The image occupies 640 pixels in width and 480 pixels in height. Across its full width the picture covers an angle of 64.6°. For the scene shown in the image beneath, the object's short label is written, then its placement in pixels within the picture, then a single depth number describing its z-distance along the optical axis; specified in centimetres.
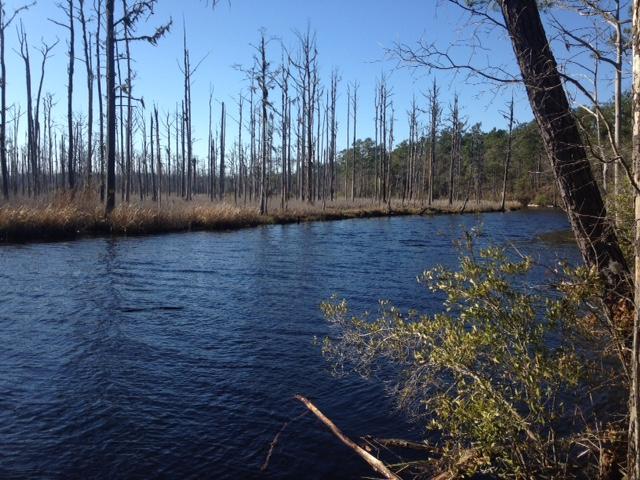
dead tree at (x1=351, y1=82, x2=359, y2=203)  5288
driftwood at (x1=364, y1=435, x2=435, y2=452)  389
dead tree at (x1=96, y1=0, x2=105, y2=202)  2744
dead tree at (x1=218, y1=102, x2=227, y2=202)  4897
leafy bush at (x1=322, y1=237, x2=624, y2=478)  322
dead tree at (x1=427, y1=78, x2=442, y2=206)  5034
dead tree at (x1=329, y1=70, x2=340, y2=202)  4831
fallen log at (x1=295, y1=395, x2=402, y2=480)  331
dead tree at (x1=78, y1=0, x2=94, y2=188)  2938
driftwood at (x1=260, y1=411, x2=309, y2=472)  408
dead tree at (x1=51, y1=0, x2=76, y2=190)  2661
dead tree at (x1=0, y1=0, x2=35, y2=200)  2667
